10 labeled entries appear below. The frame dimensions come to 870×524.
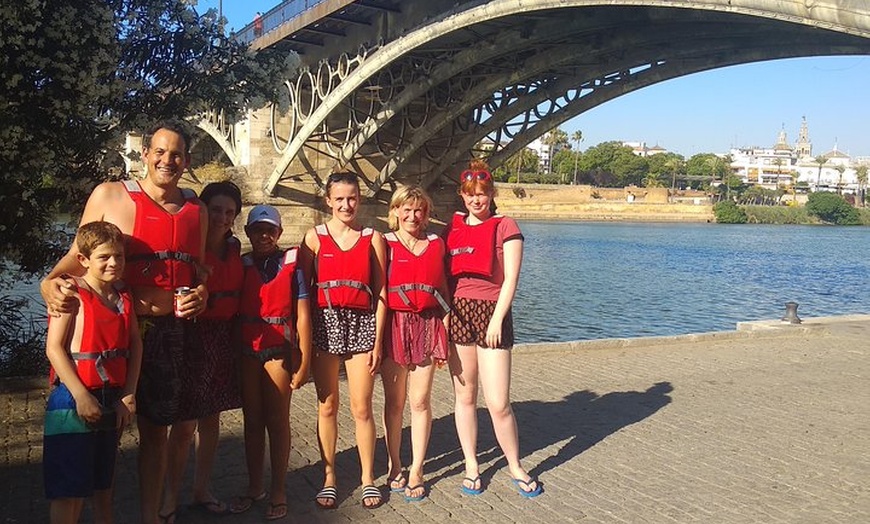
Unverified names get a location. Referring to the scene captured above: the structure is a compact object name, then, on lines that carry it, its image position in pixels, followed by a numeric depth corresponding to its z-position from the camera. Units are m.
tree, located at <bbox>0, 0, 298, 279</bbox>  4.47
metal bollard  10.84
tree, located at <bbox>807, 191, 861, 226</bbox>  74.94
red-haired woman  4.09
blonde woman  3.94
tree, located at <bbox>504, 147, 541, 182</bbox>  80.84
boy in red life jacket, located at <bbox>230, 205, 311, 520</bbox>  3.66
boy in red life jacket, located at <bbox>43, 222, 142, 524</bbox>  2.87
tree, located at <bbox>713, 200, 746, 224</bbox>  69.38
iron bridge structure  16.58
